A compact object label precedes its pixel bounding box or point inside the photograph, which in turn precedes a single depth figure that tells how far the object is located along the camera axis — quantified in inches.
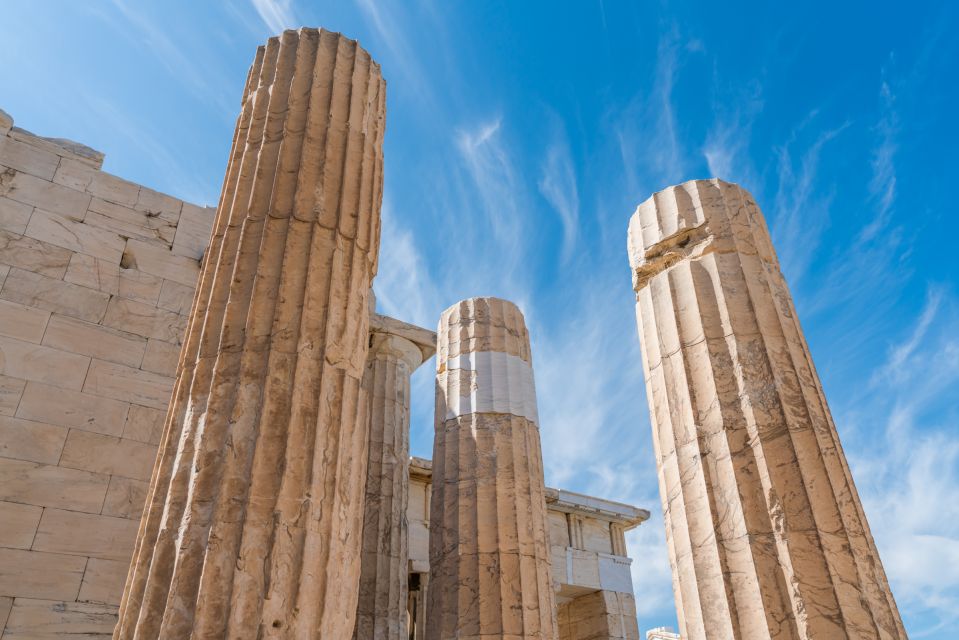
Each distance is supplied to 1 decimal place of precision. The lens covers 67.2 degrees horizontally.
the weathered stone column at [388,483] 494.6
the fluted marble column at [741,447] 211.0
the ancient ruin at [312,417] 201.8
